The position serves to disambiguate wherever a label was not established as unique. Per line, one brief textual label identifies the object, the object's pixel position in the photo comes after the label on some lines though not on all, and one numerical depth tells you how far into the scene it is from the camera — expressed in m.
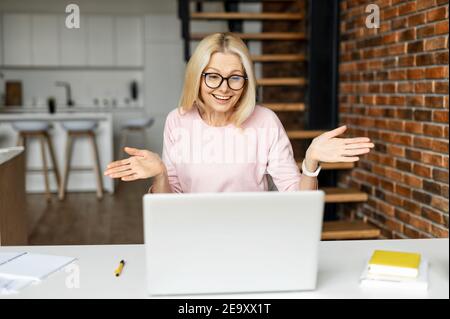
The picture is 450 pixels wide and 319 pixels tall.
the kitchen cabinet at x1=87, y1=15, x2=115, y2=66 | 8.60
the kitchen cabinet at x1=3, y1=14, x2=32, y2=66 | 8.40
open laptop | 1.17
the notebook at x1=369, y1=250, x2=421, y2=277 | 1.32
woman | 2.03
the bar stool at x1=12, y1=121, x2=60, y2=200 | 6.32
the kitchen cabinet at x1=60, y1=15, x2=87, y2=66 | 8.56
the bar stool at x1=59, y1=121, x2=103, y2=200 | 6.38
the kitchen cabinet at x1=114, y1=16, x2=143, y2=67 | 8.69
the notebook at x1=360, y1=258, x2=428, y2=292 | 1.30
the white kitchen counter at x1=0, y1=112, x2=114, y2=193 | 6.60
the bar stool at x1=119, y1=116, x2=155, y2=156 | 6.78
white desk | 1.27
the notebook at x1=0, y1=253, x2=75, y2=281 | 1.39
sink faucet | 8.95
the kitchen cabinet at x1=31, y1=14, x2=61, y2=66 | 8.47
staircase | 3.56
